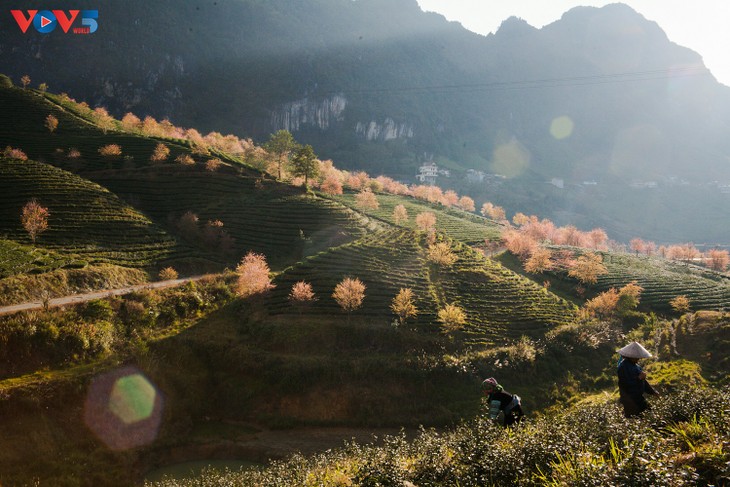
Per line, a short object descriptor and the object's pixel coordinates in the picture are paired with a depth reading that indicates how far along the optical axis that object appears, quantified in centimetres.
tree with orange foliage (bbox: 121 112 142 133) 11089
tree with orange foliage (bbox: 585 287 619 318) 5334
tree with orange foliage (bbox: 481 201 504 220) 14434
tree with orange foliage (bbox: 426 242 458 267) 5875
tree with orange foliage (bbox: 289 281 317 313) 4752
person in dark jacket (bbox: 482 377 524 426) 1359
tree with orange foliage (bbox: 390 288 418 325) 4653
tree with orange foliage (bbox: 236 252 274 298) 5003
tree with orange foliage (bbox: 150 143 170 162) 8475
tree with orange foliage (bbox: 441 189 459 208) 13577
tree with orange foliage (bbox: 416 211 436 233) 8194
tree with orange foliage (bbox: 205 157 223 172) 8716
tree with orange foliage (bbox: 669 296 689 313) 5538
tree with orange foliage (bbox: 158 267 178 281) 5300
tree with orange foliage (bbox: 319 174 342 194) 9506
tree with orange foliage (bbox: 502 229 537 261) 7756
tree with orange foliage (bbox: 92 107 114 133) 10134
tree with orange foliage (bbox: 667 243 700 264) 10231
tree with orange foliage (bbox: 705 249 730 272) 8812
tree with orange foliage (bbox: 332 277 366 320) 4657
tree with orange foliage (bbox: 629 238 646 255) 11816
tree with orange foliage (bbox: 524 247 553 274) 6869
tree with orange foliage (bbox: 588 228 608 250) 10962
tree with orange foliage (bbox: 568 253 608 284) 6400
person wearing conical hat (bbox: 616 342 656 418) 1297
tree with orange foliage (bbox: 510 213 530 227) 13838
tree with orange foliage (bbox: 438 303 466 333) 4491
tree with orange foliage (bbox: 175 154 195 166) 8600
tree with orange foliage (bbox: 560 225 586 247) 10606
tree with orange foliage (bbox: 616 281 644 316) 5524
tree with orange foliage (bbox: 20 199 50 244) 5106
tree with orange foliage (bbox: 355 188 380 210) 9019
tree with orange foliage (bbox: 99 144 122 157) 8256
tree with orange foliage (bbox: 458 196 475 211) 14611
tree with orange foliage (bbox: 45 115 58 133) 9075
